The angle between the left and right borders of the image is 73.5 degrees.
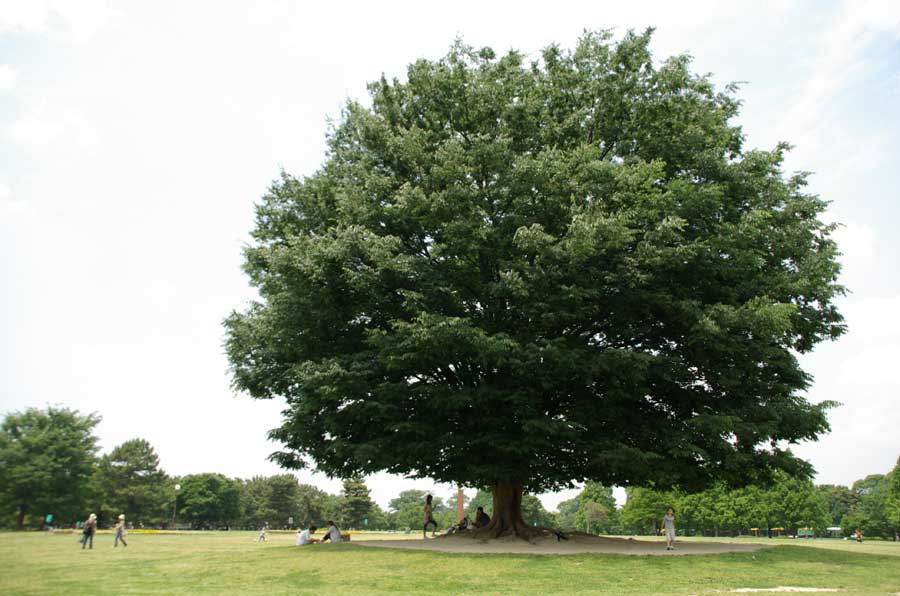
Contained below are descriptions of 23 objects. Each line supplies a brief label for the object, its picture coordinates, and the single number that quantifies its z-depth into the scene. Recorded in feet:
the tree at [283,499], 355.36
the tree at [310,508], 355.36
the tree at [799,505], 266.57
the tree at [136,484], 271.28
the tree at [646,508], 266.77
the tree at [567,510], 539.29
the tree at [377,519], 355.21
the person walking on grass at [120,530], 90.12
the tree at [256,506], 348.18
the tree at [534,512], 324.04
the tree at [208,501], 326.03
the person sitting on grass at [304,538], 77.00
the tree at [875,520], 245.88
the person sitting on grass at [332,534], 78.68
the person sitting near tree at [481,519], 76.97
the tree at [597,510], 319.06
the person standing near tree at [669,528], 65.39
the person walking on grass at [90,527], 78.00
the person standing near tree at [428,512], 77.34
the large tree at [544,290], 57.26
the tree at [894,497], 224.12
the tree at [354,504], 334.44
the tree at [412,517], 373.32
